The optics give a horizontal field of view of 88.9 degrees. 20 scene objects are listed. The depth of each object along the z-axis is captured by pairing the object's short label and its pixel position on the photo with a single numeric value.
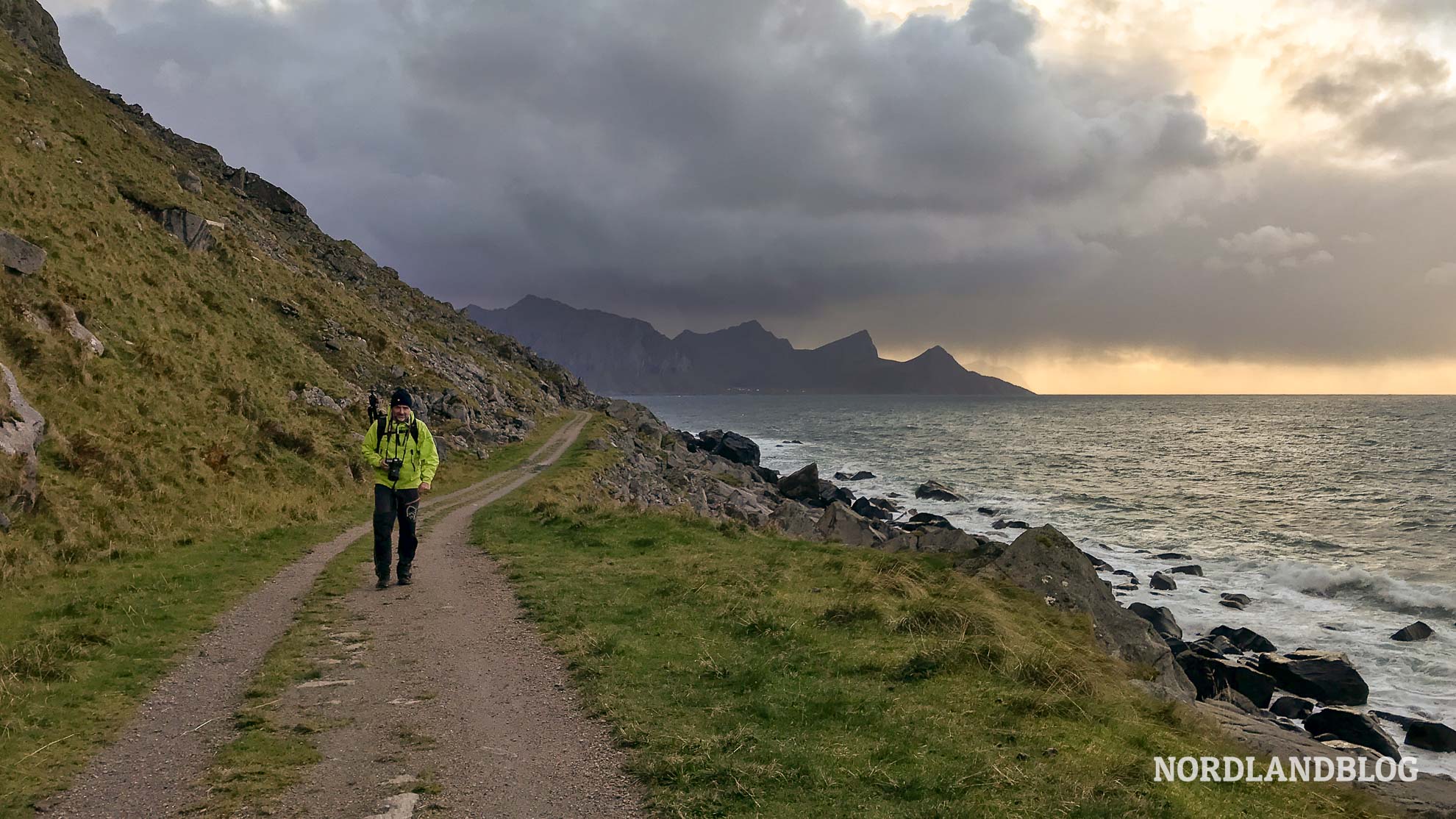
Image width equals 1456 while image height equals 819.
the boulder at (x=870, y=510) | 54.91
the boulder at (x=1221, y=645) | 27.44
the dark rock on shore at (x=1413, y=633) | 27.70
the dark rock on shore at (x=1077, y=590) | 17.25
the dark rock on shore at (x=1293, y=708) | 21.14
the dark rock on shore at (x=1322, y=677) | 22.27
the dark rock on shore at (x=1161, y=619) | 28.39
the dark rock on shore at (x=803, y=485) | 59.19
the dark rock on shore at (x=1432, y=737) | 18.62
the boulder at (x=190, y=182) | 61.47
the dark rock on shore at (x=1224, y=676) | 21.29
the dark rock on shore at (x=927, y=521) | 50.16
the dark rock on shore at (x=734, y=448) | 82.38
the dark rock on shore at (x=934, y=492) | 65.31
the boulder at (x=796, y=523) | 31.75
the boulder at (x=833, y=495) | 57.91
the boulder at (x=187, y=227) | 42.78
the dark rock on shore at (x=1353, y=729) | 18.53
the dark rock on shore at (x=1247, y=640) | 27.65
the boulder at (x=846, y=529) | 32.04
